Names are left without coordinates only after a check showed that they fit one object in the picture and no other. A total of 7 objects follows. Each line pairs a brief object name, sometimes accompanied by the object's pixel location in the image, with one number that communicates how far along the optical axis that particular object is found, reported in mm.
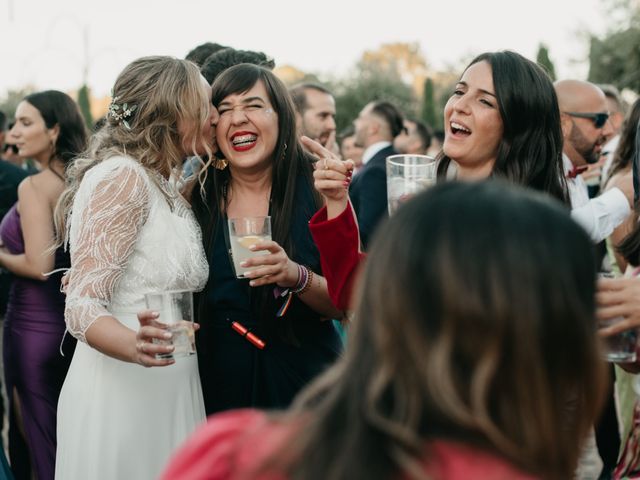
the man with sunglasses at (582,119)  5098
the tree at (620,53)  23812
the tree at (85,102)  27408
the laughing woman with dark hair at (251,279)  3352
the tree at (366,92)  33594
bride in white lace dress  2885
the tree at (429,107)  27750
